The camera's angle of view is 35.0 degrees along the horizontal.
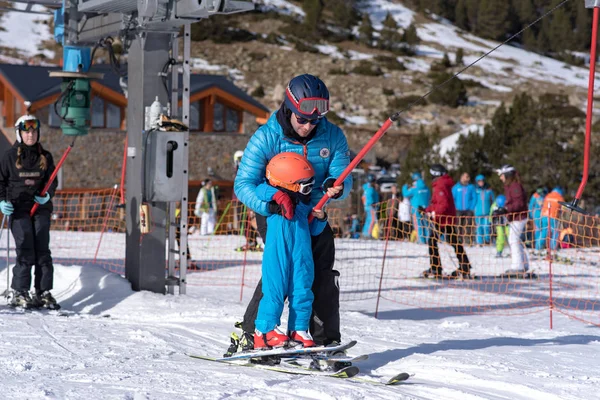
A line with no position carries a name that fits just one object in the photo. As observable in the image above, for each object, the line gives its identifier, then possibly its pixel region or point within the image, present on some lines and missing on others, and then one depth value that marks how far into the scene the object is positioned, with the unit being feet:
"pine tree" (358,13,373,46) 325.42
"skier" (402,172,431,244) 60.03
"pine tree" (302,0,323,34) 322.96
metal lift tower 28.55
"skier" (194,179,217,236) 63.93
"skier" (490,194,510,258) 50.16
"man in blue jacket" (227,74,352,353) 18.15
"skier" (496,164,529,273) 42.73
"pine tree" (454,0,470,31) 394.32
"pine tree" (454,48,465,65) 297.94
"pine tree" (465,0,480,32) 392.47
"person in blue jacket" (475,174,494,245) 58.59
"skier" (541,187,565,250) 50.86
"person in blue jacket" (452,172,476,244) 59.11
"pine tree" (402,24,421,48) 326.65
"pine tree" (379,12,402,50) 323.37
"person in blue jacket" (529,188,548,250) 53.98
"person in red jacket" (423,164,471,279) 42.06
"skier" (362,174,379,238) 67.21
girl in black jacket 27.48
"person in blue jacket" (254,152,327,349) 17.92
